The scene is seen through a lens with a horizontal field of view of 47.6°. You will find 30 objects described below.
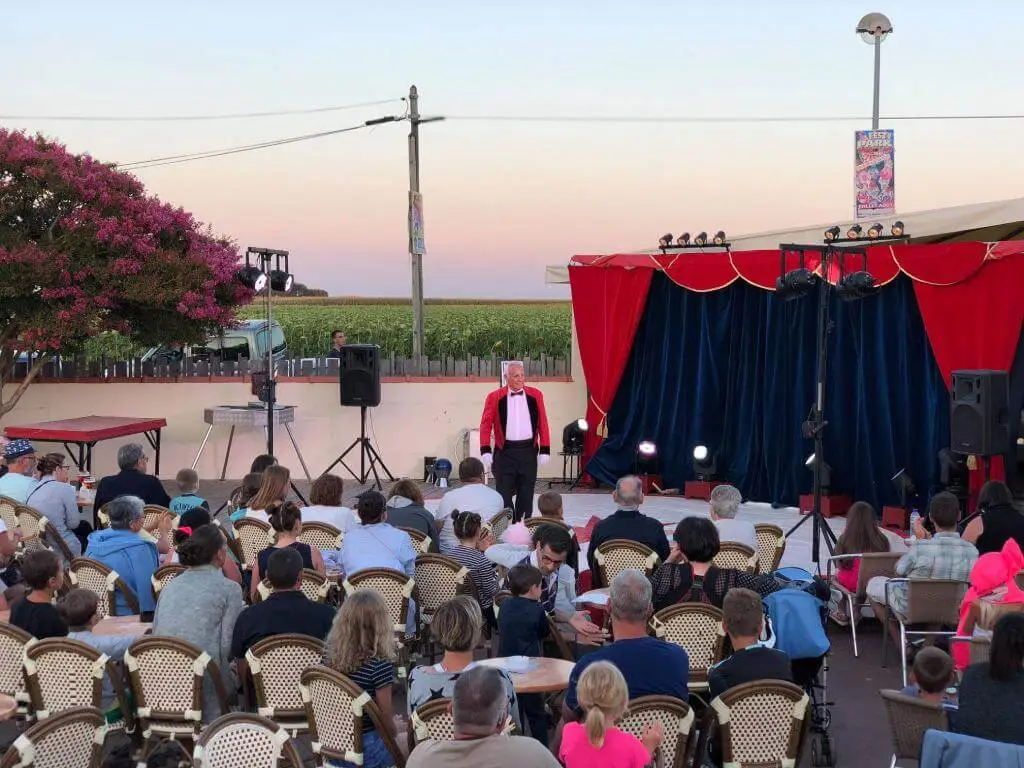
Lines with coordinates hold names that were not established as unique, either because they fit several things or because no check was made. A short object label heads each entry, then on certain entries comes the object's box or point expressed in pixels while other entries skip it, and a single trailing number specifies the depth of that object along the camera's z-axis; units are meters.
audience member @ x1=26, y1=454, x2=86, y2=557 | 7.27
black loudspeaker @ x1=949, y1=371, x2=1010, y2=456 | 8.27
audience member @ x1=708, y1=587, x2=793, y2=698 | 4.00
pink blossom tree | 10.81
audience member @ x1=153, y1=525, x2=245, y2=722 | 4.59
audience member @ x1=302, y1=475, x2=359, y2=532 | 6.51
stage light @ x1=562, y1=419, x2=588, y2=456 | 12.25
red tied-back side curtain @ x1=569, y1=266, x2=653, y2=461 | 11.77
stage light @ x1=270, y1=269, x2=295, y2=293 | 10.39
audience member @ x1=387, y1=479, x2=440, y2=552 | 6.40
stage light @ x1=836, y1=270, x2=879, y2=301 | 8.44
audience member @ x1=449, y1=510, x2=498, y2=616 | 5.71
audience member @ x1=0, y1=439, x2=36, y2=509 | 7.65
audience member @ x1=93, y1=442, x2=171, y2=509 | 7.46
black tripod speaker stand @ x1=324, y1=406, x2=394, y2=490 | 11.68
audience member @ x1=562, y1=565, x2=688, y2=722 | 3.85
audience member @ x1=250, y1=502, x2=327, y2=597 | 5.50
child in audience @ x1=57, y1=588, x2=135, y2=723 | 4.46
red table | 10.65
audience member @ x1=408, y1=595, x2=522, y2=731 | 3.84
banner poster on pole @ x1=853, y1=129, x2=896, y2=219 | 10.55
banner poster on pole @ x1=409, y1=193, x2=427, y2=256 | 15.60
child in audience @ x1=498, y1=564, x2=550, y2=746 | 4.51
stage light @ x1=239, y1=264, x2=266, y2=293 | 10.11
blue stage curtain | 9.83
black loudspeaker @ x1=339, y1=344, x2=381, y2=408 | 11.70
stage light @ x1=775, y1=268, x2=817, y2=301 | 8.41
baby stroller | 4.73
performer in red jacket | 9.11
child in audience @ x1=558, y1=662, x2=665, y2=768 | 3.27
